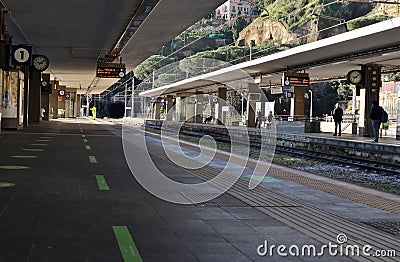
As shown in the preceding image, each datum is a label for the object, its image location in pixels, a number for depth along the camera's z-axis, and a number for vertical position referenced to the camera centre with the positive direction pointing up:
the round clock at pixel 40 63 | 28.69 +2.61
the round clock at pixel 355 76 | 32.44 +2.50
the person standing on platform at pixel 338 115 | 30.55 +0.08
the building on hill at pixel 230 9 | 140.91 +30.54
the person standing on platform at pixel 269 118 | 45.69 -0.26
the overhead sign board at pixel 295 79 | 36.10 +2.50
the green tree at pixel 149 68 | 110.12 +9.65
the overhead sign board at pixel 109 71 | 32.19 +2.52
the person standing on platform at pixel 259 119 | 42.72 -0.34
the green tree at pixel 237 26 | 126.16 +21.70
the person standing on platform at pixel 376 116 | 22.78 +0.05
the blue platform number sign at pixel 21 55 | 22.73 +2.39
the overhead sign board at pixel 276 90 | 47.76 +2.36
